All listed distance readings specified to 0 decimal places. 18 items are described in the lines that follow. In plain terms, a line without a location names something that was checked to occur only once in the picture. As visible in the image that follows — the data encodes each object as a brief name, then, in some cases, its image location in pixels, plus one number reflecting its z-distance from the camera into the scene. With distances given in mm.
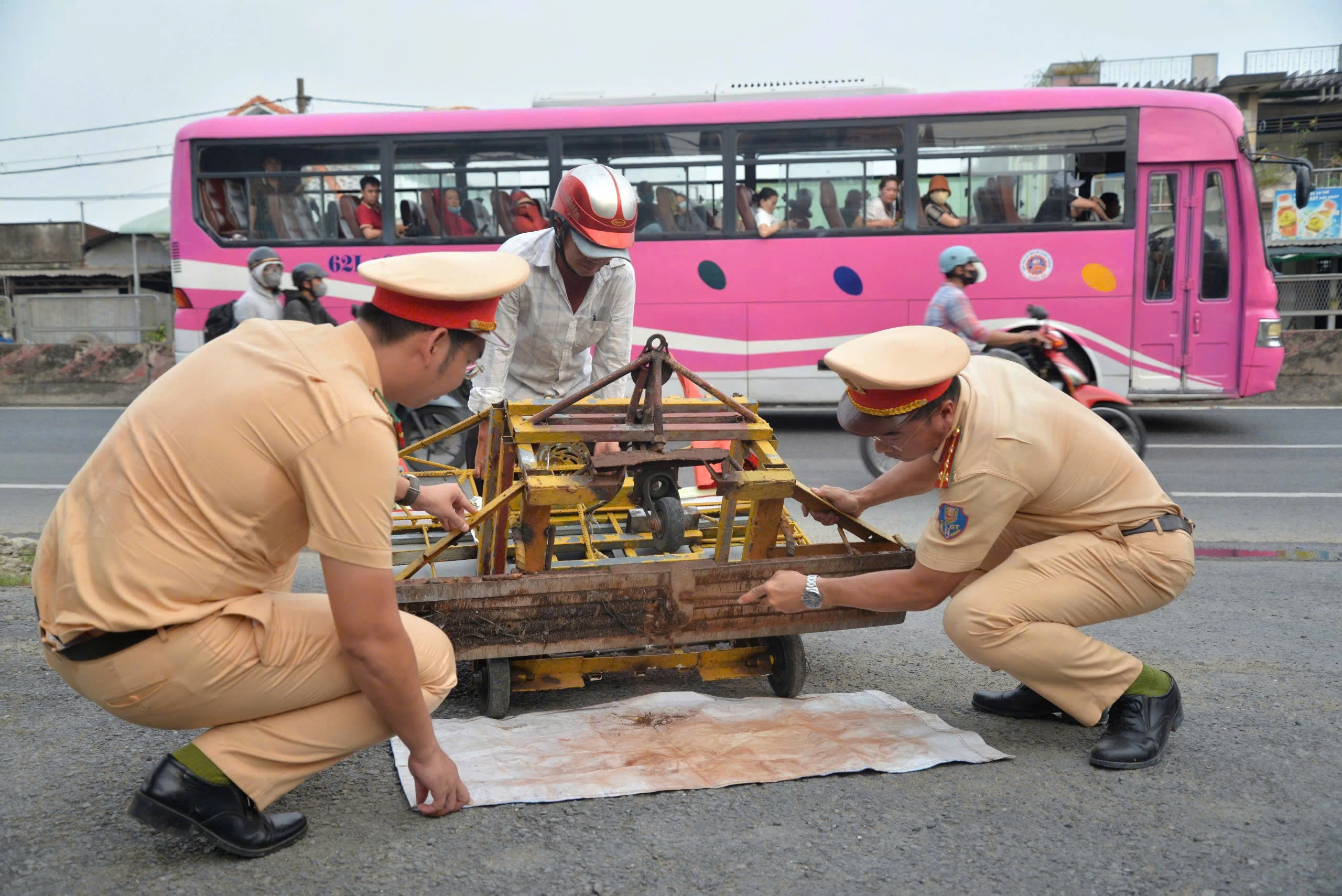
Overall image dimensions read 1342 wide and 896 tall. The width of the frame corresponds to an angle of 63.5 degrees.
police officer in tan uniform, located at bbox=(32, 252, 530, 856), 2275
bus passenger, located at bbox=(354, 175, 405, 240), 11406
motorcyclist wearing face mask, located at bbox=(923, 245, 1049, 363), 8523
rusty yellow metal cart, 3219
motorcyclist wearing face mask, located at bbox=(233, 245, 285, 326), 9008
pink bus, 10766
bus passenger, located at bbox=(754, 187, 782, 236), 11227
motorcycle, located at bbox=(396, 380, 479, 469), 9641
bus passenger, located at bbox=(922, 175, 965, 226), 11008
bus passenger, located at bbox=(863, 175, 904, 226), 11047
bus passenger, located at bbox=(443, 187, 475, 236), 11406
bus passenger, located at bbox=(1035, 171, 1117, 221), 10867
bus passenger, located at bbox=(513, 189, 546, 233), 11375
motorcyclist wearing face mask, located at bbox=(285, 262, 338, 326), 8836
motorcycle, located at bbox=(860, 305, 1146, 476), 8656
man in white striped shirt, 3938
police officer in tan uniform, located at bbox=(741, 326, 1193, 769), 3004
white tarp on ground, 2973
